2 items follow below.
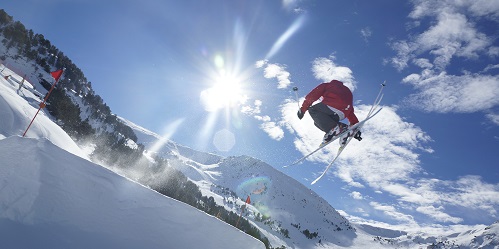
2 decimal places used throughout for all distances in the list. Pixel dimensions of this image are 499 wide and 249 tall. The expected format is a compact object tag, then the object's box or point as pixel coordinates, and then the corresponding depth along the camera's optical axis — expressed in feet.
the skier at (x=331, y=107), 33.06
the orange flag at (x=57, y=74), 43.19
